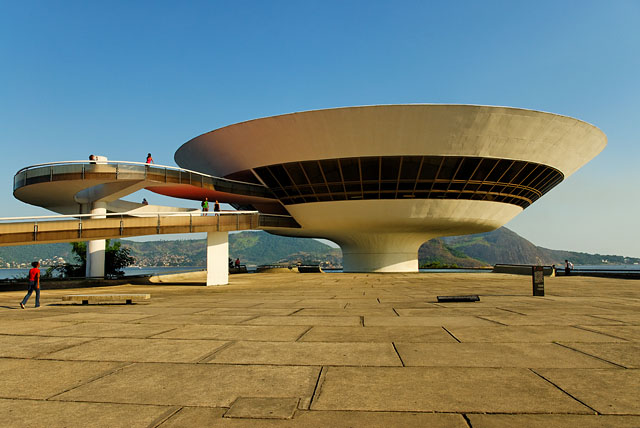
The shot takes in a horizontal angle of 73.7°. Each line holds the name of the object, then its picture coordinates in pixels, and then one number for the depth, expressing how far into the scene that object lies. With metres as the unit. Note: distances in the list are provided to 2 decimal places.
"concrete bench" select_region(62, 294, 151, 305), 13.41
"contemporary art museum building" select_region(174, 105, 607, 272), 31.88
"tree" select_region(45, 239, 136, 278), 39.59
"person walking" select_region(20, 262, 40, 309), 13.57
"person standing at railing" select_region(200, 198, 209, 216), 32.47
